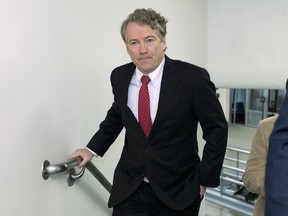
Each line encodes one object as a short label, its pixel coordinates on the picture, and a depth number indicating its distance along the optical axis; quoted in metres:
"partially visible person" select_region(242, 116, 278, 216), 1.68
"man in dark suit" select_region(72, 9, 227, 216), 1.66
